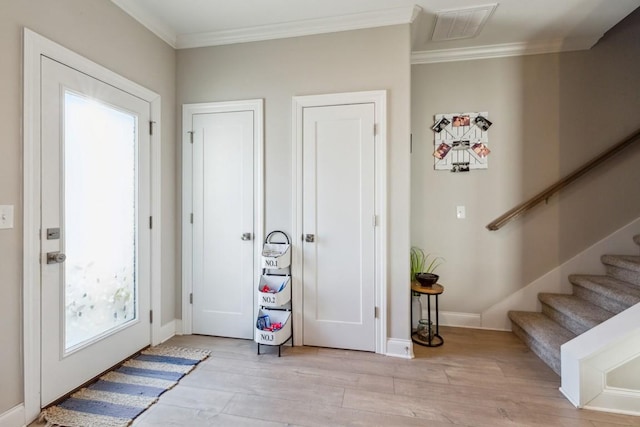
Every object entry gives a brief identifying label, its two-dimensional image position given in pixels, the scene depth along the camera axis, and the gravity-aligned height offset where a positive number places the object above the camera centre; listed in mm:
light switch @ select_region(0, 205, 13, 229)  1561 -29
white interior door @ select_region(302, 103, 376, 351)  2502 -133
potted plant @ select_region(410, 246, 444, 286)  2930 -528
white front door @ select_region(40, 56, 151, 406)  1794 -118
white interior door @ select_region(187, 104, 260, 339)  2723 -105
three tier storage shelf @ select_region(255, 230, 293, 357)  2434 -710
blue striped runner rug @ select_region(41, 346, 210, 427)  1694 -1198
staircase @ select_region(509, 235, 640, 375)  2223 -810
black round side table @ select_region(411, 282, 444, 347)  2574 -1116
